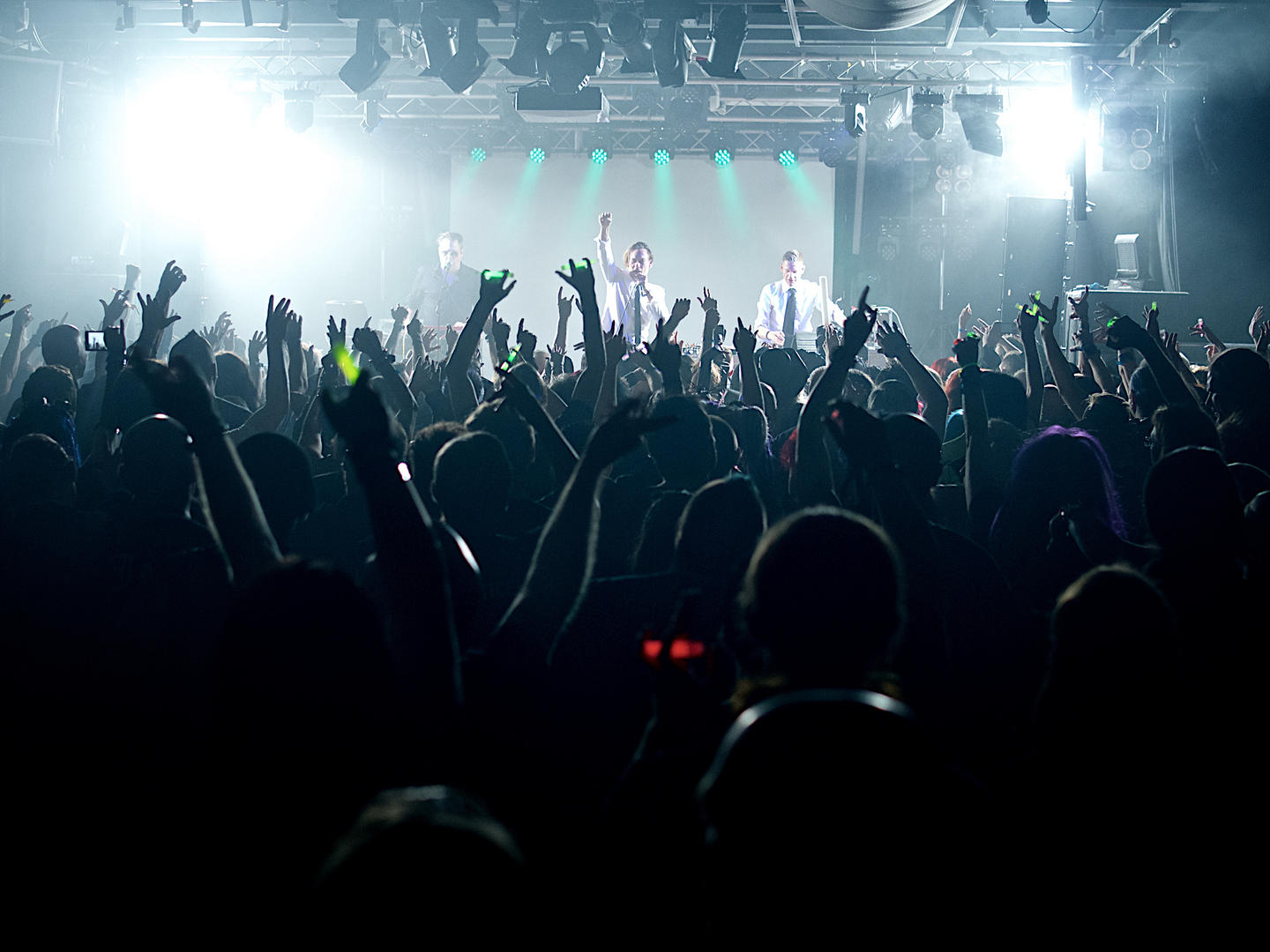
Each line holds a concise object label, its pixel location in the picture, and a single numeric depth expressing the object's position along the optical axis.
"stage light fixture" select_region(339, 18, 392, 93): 11.05
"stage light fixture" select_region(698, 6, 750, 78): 10.71
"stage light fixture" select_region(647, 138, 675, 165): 16.48
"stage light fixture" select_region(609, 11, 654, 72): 10.74
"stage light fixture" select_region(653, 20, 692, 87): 10.91
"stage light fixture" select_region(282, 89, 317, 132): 14.74
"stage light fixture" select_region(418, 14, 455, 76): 10.80
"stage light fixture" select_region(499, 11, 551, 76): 10.80
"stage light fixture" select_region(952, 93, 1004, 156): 13.20
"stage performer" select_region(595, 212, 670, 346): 13.24
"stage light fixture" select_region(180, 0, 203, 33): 11.09
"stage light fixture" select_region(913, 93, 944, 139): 13.56
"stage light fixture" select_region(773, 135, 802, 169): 17.41
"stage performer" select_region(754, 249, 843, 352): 13.32
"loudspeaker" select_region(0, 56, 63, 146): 14.23
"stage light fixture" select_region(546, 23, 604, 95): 10.94
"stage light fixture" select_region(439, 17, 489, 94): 10.75
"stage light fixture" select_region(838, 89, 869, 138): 13.66
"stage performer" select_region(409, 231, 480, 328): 16.41
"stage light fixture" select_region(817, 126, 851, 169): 16.53
